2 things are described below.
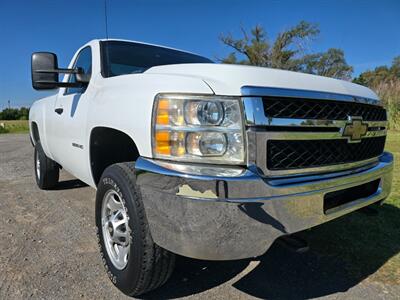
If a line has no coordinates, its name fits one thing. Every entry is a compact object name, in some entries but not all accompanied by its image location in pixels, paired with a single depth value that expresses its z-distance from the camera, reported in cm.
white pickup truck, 156
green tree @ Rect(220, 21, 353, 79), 3106
